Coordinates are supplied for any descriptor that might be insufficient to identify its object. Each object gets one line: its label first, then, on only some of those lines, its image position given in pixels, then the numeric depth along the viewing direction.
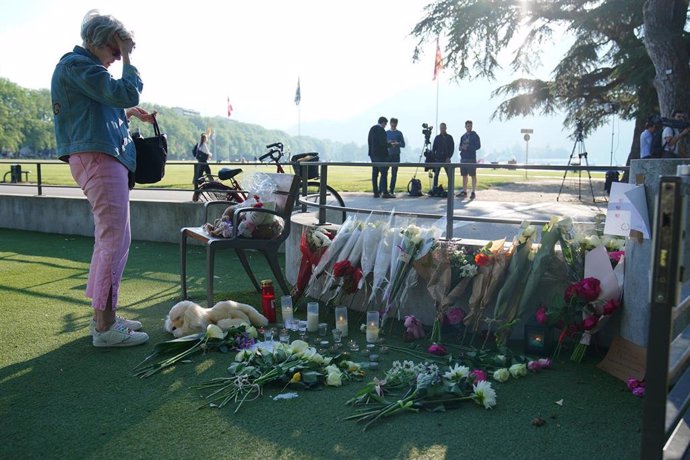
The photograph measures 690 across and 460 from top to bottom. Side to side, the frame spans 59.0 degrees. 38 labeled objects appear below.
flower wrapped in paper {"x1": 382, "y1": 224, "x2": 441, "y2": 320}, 4.30
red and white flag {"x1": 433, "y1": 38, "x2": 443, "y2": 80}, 24.95
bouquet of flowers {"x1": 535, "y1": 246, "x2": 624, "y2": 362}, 3.65
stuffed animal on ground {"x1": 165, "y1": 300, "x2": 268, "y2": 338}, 4.29
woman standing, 3.67
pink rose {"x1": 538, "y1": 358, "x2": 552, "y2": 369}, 3.64
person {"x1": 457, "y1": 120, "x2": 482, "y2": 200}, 14.31
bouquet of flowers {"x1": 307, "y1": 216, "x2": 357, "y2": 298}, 4.82
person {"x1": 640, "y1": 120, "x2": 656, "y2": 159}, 9.88
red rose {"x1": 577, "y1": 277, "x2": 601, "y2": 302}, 3.65
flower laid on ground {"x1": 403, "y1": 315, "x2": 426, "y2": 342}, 4.26
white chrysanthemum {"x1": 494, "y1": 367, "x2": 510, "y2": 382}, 3.42
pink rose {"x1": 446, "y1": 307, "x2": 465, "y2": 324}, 4.12
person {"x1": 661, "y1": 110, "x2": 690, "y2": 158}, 9.30
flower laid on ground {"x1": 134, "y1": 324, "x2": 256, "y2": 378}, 3.75
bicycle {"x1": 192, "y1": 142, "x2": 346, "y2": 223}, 8.06
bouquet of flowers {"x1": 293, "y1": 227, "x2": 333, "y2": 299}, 5.02
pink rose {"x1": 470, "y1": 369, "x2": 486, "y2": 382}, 3.31
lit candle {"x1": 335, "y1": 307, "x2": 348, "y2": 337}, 4.36
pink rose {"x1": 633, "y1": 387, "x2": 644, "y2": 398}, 3.20
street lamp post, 28.73
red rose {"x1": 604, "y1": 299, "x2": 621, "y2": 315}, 3.61
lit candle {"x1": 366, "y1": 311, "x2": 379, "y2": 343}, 4.23
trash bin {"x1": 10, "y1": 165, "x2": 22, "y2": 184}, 16.97
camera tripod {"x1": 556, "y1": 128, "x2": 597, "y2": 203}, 15.60
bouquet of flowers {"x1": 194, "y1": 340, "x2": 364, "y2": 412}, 3.29
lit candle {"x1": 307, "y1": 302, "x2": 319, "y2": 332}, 4.48
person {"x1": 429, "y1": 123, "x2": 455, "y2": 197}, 14.50
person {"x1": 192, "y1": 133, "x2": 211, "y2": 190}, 16.77
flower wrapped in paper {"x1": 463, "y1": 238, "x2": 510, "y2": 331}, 4.02
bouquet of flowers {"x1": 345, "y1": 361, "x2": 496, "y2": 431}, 3.04
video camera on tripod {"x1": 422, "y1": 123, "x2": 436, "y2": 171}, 15.60
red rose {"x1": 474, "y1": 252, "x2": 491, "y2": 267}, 4.06
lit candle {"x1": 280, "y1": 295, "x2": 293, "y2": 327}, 4.60
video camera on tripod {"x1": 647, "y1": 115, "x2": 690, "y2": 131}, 9.10
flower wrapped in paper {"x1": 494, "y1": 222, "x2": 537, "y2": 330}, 3.95
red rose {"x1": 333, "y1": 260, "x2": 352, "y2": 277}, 4.59
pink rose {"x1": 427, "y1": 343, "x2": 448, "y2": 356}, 3.93
